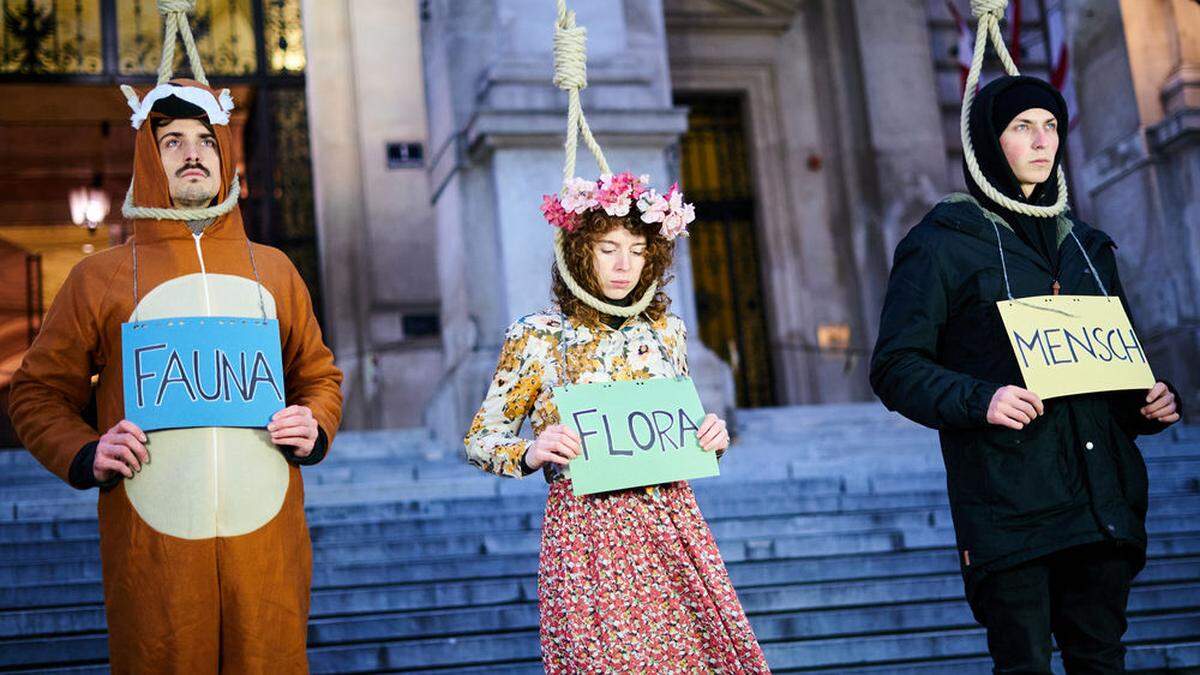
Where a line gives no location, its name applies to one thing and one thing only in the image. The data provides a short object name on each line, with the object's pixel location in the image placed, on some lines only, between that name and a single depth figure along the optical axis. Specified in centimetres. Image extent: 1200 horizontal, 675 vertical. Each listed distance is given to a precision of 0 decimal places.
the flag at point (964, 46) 1410
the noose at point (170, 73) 397
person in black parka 382
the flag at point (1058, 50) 1365
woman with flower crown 386
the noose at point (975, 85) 414
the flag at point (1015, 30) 1465
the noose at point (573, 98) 418
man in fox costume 364
